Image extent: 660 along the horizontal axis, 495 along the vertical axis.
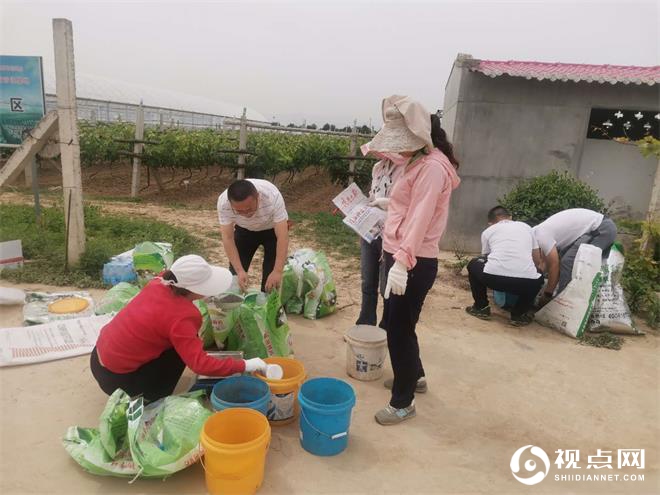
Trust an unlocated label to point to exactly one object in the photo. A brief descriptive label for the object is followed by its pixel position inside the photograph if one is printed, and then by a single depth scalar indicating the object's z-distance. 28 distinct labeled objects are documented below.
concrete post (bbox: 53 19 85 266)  4.04
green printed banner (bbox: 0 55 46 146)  4.54
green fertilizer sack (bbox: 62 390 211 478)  1.96
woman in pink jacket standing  2.19
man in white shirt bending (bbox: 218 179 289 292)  3.16
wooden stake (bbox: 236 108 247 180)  9.05
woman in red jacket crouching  2.15
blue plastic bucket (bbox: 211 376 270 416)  2.39
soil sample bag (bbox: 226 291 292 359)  2.88
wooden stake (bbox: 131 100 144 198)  9.67
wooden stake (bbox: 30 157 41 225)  5.15
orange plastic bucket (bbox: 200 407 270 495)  1.87
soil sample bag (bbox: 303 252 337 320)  4.01
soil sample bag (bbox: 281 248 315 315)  4.03
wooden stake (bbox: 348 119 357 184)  9.02
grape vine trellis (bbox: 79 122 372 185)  10.16
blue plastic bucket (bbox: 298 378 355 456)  2.24
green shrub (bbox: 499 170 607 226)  5.13
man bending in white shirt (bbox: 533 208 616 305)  4.16
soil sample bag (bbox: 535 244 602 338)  3.84
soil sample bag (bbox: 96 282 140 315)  3.50
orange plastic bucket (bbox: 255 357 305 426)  2.42
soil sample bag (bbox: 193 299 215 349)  3.03
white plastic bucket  3.02
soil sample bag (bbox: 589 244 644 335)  4.05
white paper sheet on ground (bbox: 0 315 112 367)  3.00
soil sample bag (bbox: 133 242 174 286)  3.78
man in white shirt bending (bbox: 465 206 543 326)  3.97
